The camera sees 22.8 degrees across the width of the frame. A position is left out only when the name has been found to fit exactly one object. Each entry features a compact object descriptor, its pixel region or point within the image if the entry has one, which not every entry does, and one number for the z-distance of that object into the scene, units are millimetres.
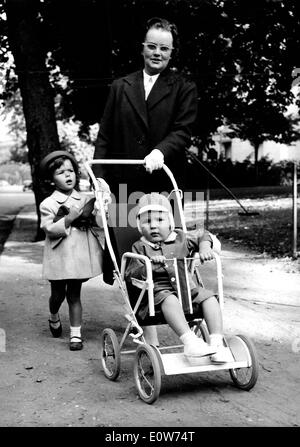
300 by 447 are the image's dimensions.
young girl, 5445
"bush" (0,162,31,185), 72375
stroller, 4254
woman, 5223
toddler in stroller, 4270
